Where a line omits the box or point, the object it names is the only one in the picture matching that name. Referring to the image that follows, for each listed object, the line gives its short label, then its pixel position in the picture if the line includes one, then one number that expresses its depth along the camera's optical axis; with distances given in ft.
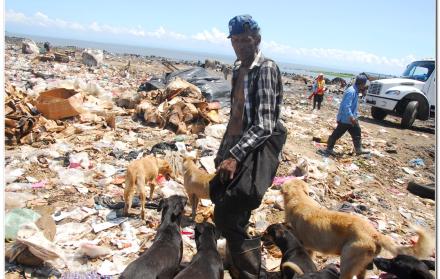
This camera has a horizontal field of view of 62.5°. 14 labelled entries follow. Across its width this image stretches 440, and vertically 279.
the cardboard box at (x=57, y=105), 26.73
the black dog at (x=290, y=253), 10.67
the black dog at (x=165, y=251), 9.46
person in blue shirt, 27.61
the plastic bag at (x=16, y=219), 12.42
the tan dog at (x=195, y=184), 15.66
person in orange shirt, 46.16
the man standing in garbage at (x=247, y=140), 8.75
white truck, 42.86
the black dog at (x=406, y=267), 10.57
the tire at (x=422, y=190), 21.18
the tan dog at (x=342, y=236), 10.21
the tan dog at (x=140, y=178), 15.25
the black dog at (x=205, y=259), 9.62
